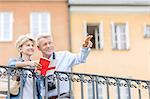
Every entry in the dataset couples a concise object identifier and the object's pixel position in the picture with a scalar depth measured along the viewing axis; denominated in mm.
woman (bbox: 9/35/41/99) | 5773
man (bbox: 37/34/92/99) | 5895
